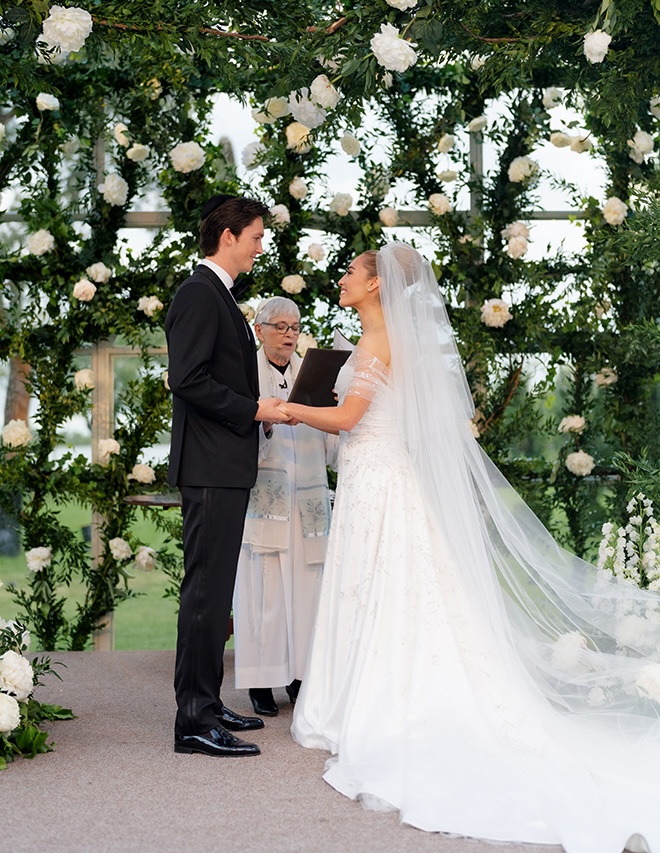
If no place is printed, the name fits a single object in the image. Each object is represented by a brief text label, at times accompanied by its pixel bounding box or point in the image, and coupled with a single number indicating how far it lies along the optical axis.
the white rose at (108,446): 5.51
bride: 3.14
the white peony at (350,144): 5.41
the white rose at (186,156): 5.48
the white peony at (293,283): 5.54
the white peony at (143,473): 5.50
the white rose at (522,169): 5.57
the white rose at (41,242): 5.48
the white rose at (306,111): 3.84
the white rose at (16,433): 5.45
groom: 3.39
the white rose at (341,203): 5.58
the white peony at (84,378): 5.50
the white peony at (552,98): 5.53
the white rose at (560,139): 5.39
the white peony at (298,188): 5.56
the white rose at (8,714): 3.38
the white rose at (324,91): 3.63
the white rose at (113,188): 5.56
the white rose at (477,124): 5.47
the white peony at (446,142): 5.66
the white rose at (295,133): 5.34
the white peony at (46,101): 5.38
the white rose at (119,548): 5.54
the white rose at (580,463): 5.46
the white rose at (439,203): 5.56
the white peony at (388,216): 5.59
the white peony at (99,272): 5.53
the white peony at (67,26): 3.32
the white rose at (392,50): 3.36
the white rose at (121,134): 5.54
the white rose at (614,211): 5.47
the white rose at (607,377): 5.54
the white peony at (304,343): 5.34
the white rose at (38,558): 5.49
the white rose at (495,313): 5.44
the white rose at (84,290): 5.46
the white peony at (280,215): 5.52
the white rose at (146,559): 5.45
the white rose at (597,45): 3.37
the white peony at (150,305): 5.53
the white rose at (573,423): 5.55
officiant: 4.17
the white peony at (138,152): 5.55
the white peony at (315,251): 5.55
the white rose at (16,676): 3.54
